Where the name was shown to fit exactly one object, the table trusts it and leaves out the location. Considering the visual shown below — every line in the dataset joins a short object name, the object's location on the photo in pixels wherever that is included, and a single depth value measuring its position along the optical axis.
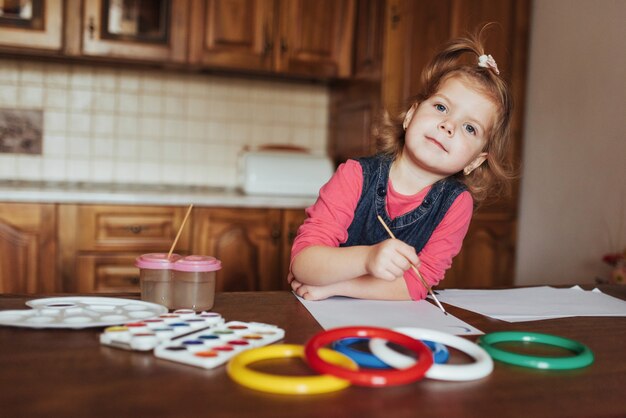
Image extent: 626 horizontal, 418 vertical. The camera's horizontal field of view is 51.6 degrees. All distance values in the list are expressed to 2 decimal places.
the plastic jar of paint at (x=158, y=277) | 0.91
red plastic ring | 0.60
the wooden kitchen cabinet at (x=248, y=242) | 2.56
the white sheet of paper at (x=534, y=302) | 1.02
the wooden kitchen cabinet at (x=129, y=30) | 2.58
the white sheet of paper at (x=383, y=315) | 0.88
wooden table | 0.55
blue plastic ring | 0.66
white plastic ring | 0.65
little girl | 1.09
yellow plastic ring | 0.59
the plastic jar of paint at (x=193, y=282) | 0.89
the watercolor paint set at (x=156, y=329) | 0.70
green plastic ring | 0.72
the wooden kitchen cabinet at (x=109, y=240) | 2.42
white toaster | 2.80
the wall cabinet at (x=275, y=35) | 2.72
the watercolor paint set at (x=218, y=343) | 0.66
